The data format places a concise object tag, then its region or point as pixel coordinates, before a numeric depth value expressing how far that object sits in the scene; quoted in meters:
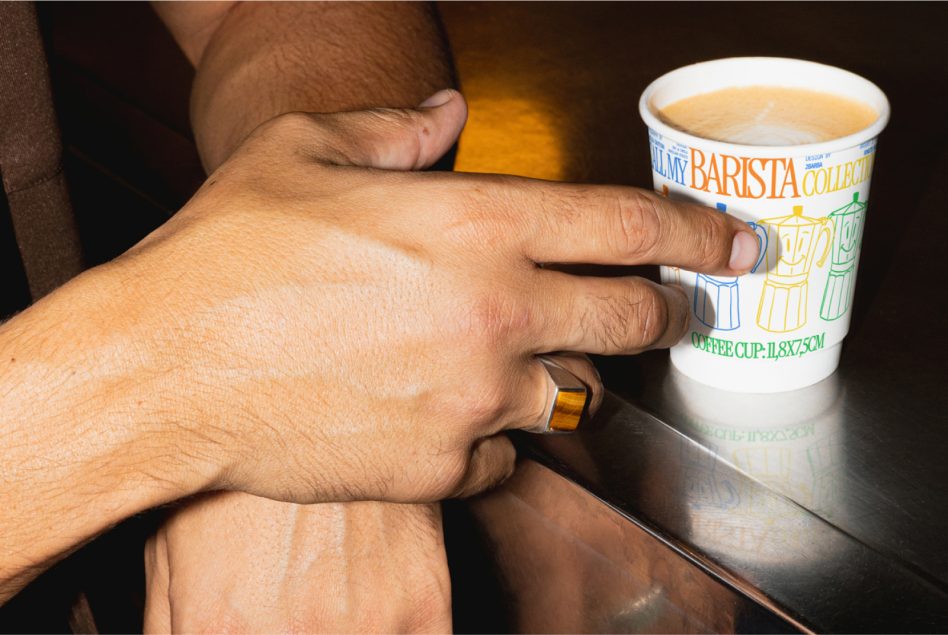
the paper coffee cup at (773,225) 0.70
